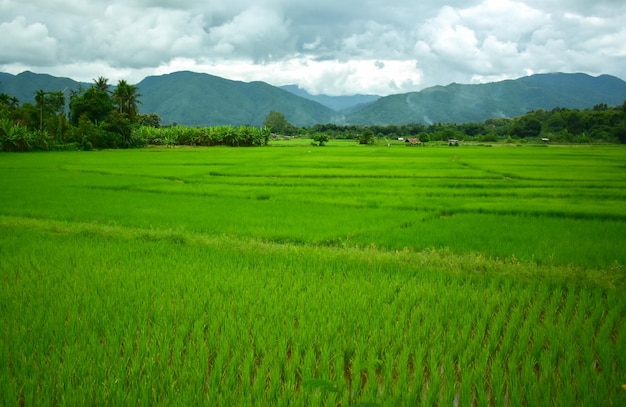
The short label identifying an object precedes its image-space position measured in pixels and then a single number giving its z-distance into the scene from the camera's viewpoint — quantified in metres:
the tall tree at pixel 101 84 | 58.53
